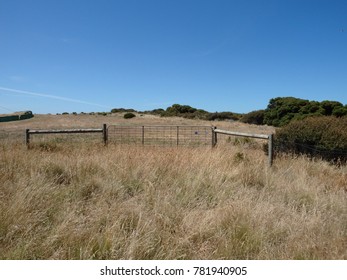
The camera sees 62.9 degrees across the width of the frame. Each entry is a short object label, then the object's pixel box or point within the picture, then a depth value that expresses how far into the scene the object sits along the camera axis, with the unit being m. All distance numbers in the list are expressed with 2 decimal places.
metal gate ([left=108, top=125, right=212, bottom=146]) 18.48
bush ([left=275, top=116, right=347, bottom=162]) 9.44
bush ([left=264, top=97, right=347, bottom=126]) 41.19
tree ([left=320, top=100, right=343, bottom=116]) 41.75
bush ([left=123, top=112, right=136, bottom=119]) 52.35
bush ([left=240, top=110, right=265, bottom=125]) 51.72
